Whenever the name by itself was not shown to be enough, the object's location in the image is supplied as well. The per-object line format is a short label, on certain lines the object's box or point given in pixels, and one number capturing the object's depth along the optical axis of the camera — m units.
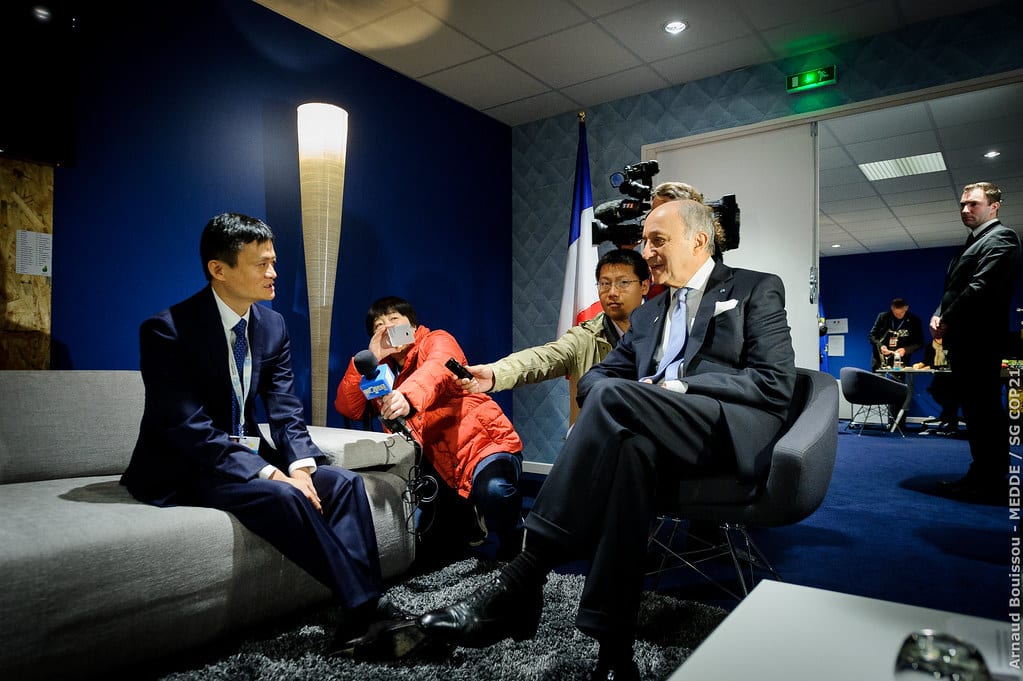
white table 0.77
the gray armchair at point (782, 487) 1.52
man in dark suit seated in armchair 1.40
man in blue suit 1.65
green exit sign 3.62
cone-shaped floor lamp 2.87
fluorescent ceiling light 6.31
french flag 3.97
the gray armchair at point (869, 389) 6.38
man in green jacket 2.41
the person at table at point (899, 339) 8.72
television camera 2.62
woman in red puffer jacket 2.39
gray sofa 1.32
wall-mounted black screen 2.16
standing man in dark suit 3.41
